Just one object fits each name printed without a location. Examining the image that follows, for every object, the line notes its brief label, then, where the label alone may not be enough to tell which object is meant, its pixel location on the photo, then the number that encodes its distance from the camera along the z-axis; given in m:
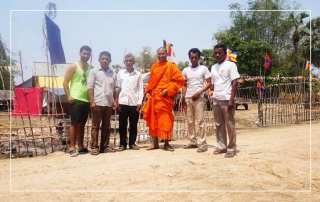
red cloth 14.45
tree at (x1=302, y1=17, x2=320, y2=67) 25.35
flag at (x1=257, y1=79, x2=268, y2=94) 11.01
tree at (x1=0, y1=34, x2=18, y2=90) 16.72
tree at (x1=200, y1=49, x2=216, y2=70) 26.92
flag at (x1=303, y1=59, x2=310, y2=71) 14.51
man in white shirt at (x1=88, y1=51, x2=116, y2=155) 4.60
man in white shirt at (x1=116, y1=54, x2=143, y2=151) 4.89
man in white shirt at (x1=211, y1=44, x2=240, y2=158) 4.22
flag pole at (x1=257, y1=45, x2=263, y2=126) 9.57
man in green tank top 4.54
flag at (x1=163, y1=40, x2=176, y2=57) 10.64
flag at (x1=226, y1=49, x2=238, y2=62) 9.03
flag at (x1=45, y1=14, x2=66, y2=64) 5.45
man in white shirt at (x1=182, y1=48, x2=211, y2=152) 4.73
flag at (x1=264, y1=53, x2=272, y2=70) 10.69
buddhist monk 4.79
